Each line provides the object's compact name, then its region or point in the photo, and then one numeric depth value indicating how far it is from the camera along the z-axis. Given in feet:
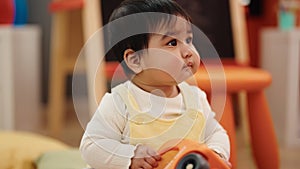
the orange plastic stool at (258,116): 8.64
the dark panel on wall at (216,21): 11.73
